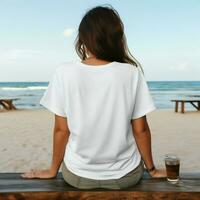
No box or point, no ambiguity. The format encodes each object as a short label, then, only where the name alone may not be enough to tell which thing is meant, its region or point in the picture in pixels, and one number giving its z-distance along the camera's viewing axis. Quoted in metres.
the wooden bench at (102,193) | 2.01
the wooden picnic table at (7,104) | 16.68
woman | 1.90
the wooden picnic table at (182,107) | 14.50
